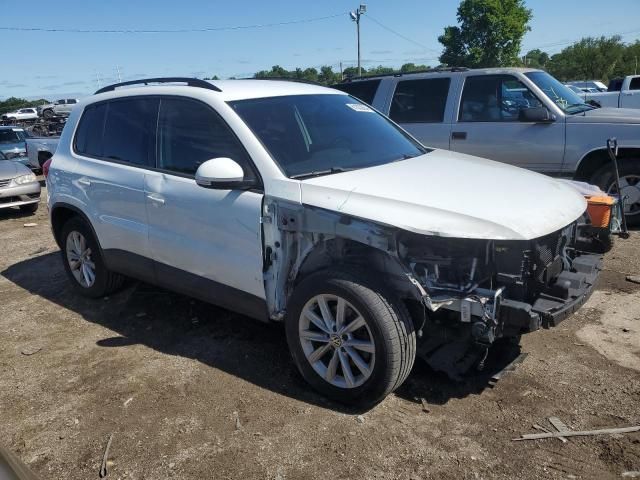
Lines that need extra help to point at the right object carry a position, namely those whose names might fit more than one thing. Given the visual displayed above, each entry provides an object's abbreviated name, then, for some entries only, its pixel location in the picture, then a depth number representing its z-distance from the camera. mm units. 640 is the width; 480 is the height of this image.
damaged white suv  2926
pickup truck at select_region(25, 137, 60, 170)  14574
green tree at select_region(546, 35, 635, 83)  49019
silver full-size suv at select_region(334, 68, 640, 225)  6500
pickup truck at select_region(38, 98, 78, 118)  39800
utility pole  41344
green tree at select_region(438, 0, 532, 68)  59812
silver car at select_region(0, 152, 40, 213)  9812
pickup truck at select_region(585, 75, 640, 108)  16797
